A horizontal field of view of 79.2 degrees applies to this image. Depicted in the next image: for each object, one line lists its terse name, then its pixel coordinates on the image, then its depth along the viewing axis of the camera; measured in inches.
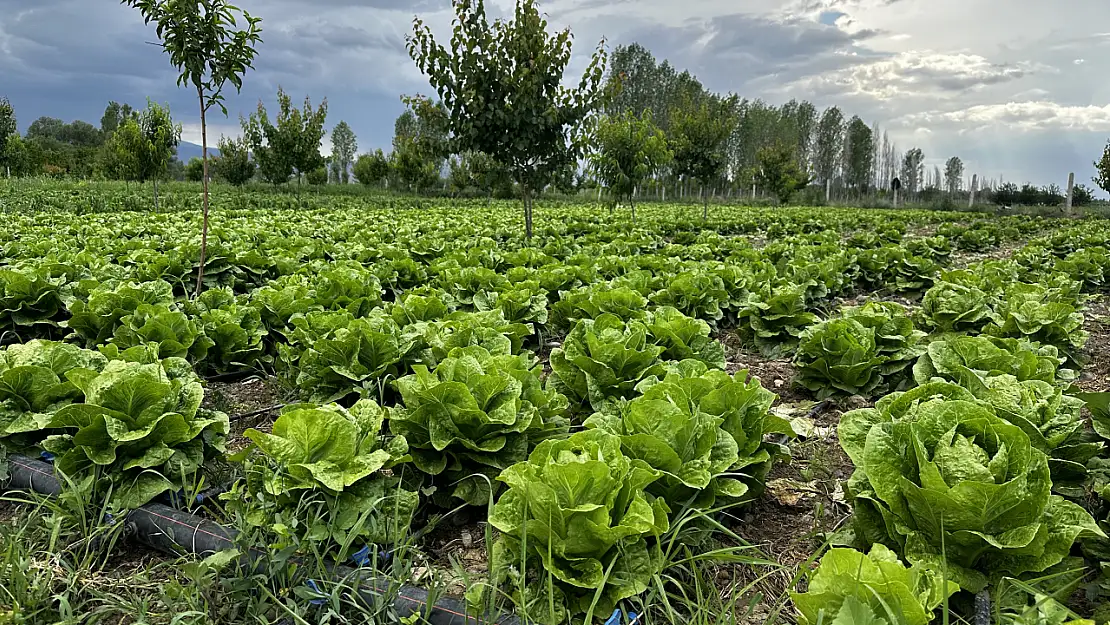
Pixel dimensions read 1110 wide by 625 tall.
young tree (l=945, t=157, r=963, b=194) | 3620.8
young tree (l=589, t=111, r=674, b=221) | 642.2
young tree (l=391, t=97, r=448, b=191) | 467.8
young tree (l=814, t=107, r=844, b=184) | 2810.0
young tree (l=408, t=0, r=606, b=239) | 429.1
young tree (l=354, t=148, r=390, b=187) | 1705.2
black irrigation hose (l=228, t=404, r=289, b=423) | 145.7
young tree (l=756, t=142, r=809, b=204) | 1191.6
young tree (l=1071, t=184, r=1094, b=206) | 1651.1
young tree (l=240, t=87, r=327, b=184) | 996.6
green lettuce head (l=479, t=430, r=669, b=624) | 74.6
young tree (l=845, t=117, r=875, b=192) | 2753.4
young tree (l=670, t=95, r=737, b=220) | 764.6
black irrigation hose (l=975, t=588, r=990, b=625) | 72.7
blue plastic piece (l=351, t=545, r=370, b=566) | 84.8
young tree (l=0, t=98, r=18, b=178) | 1048.2
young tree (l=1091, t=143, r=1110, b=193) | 1169.2
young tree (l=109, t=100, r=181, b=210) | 724.7
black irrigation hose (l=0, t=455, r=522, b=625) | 76.7
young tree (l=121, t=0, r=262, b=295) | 205.5
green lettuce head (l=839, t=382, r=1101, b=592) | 72.1
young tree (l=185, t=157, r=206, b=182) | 1712.6
